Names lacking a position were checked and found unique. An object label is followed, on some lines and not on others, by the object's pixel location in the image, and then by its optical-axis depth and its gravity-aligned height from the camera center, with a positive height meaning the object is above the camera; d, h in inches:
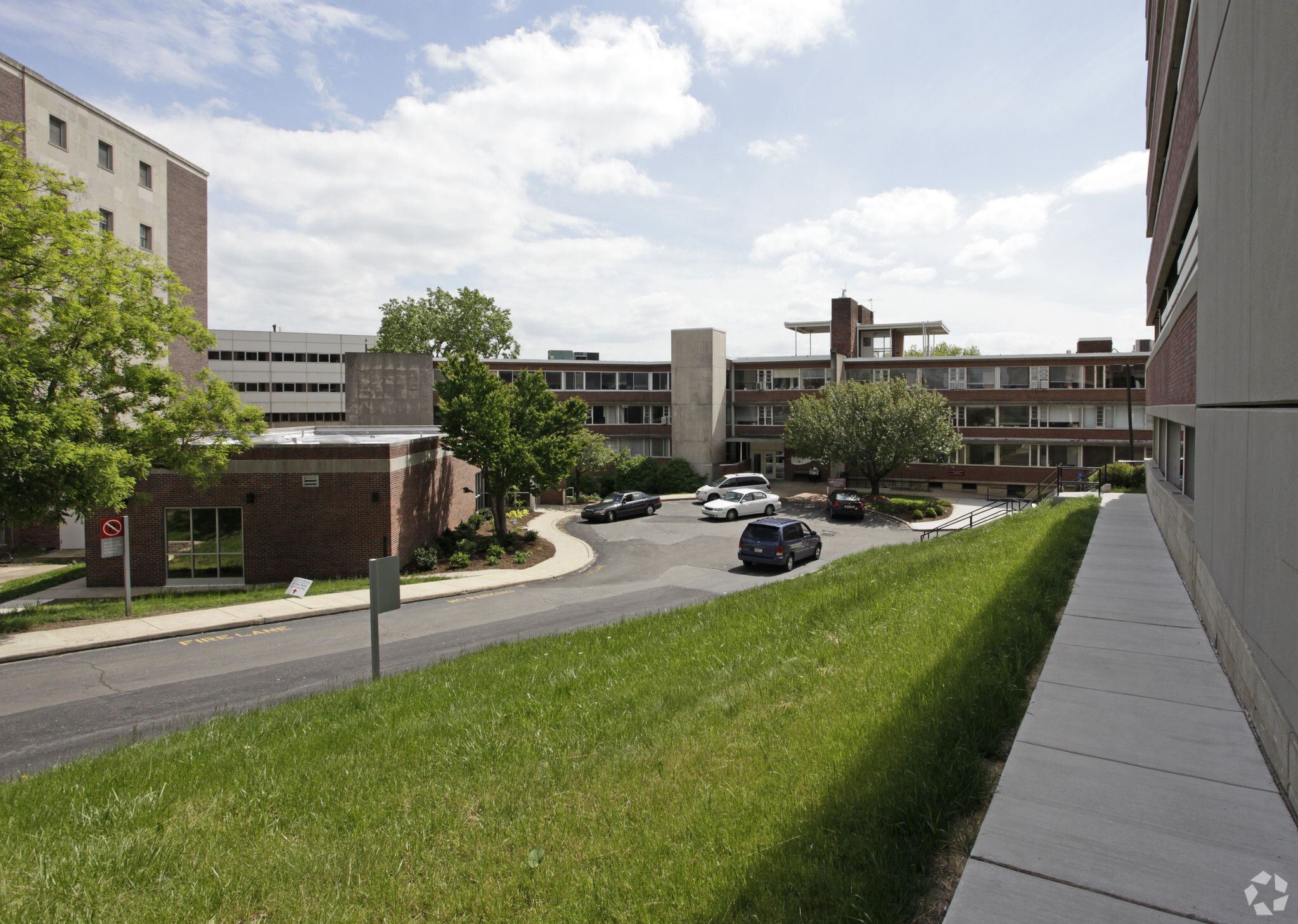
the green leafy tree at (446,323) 2913.4 +463.1
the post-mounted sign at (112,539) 763.4 -109.8
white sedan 1501.0 -133.9
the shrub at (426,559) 1018.1 -164.9
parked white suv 1744.6 -107.9
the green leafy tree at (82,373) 637.3 +64.2
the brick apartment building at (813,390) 1844.2 +119.8
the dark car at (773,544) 997.8 -140.4
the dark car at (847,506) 1565.0 -136.9
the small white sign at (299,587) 804.0 -162.6
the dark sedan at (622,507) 1504.7 -139.5
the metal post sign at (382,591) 441.4 -92.7
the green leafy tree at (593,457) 1867.6 -42.7
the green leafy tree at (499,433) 1115.9 +10.7
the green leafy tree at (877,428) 1700.3 +32.3
